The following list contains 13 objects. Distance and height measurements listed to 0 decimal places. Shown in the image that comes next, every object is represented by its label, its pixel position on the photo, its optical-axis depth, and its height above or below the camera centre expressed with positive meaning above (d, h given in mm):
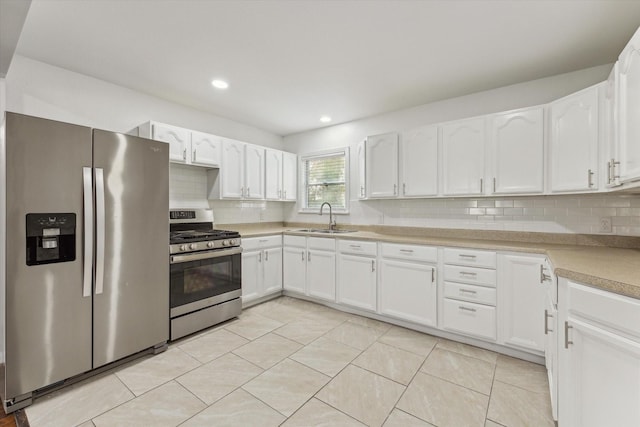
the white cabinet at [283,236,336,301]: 3551 -702
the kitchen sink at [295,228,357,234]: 4053 -266
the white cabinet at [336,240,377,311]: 3193 -719
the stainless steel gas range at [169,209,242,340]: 2660 -633
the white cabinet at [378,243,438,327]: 2797 -728
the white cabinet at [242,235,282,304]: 3479 -704
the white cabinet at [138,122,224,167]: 2971 +782
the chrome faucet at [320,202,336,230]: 4257 -123
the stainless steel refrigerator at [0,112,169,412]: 1768 -280
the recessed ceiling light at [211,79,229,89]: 2893 +1322
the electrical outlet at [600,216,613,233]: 2414 -90
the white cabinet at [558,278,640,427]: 1088 -616
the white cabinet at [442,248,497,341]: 2492 -725
